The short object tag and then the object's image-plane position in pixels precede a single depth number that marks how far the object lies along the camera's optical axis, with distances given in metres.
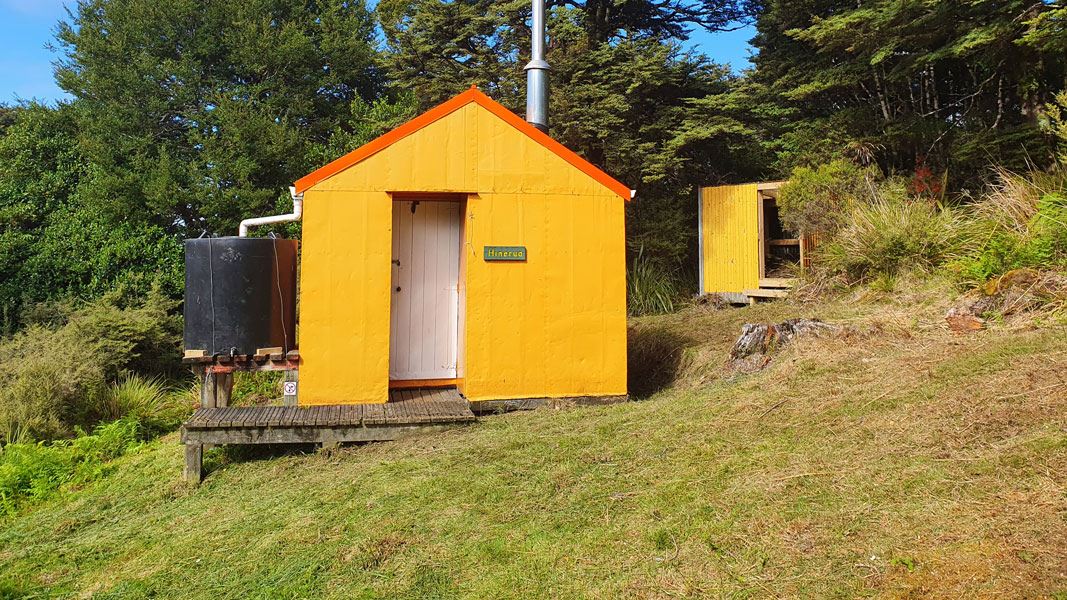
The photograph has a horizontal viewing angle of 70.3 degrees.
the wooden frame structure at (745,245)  12.94
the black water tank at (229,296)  6.99
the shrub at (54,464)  7.04
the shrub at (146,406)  9.88
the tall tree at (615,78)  14.47
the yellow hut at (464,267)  7.09
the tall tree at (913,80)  11.10
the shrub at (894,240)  9.30
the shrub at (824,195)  11.78
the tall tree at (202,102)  15.95
